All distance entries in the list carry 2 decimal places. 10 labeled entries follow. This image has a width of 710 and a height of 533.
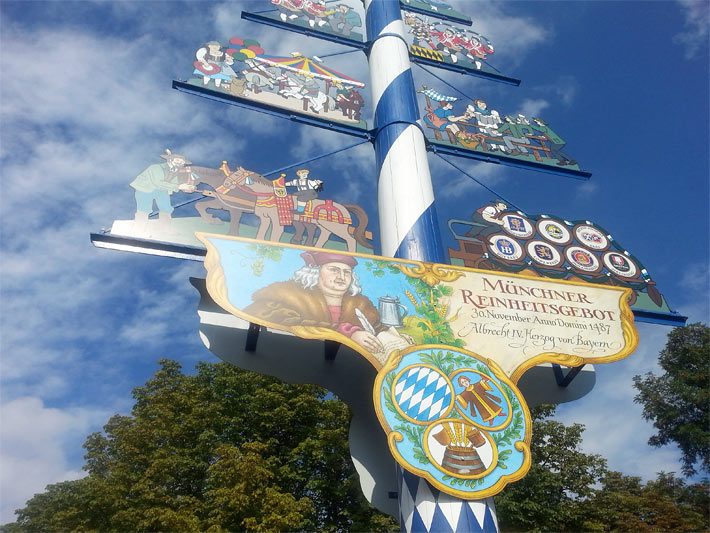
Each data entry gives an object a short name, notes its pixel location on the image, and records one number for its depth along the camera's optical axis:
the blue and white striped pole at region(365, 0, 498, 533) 5.24
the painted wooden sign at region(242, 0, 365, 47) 10.66
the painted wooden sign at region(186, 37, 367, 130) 8.93
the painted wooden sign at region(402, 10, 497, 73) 11.31
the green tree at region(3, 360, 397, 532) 11.77
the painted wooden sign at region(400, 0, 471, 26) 12.31
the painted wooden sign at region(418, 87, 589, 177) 9.57
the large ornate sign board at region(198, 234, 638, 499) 5.31
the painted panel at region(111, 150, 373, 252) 7.00
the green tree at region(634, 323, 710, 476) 18.34
